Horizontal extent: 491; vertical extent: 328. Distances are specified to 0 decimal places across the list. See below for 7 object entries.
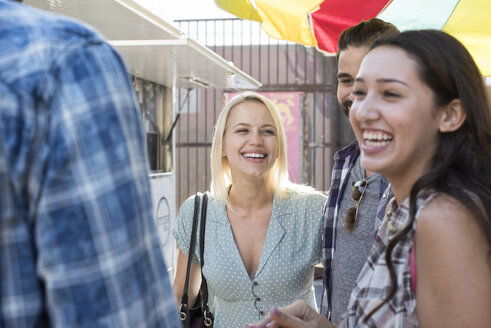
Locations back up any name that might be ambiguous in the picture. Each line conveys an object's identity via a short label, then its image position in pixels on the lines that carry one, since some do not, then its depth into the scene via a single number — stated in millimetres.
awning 3215
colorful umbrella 3037
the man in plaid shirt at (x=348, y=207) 2197
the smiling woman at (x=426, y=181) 1216
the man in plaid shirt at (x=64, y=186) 690
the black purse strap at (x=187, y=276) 2709
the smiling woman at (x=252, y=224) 2633
